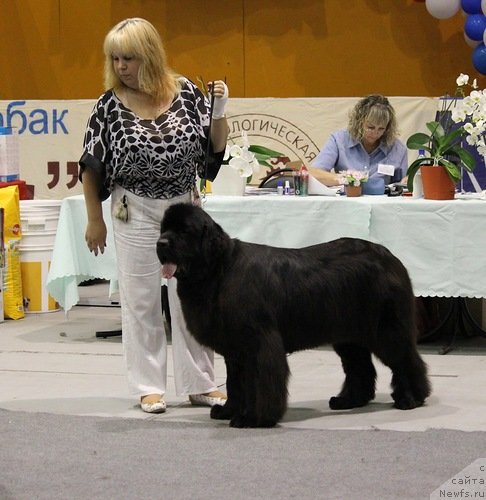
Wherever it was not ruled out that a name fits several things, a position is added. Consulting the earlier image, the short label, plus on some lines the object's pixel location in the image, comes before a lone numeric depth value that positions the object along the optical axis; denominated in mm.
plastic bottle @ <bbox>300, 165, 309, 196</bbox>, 6676
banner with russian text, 9711
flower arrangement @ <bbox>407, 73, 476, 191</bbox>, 6285
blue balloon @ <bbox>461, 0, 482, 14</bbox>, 9172
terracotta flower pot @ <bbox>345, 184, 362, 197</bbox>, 6629
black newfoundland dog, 4422
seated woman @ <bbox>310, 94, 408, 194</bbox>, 7426
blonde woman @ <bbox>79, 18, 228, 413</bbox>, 4738
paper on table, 6715
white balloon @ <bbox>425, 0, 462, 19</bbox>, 9398
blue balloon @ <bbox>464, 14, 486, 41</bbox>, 9234
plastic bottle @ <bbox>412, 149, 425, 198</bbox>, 6445
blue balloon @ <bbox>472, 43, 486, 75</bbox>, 9117
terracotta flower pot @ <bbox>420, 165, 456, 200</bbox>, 6312
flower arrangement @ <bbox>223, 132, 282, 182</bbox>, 6684
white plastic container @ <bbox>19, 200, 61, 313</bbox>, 7887
